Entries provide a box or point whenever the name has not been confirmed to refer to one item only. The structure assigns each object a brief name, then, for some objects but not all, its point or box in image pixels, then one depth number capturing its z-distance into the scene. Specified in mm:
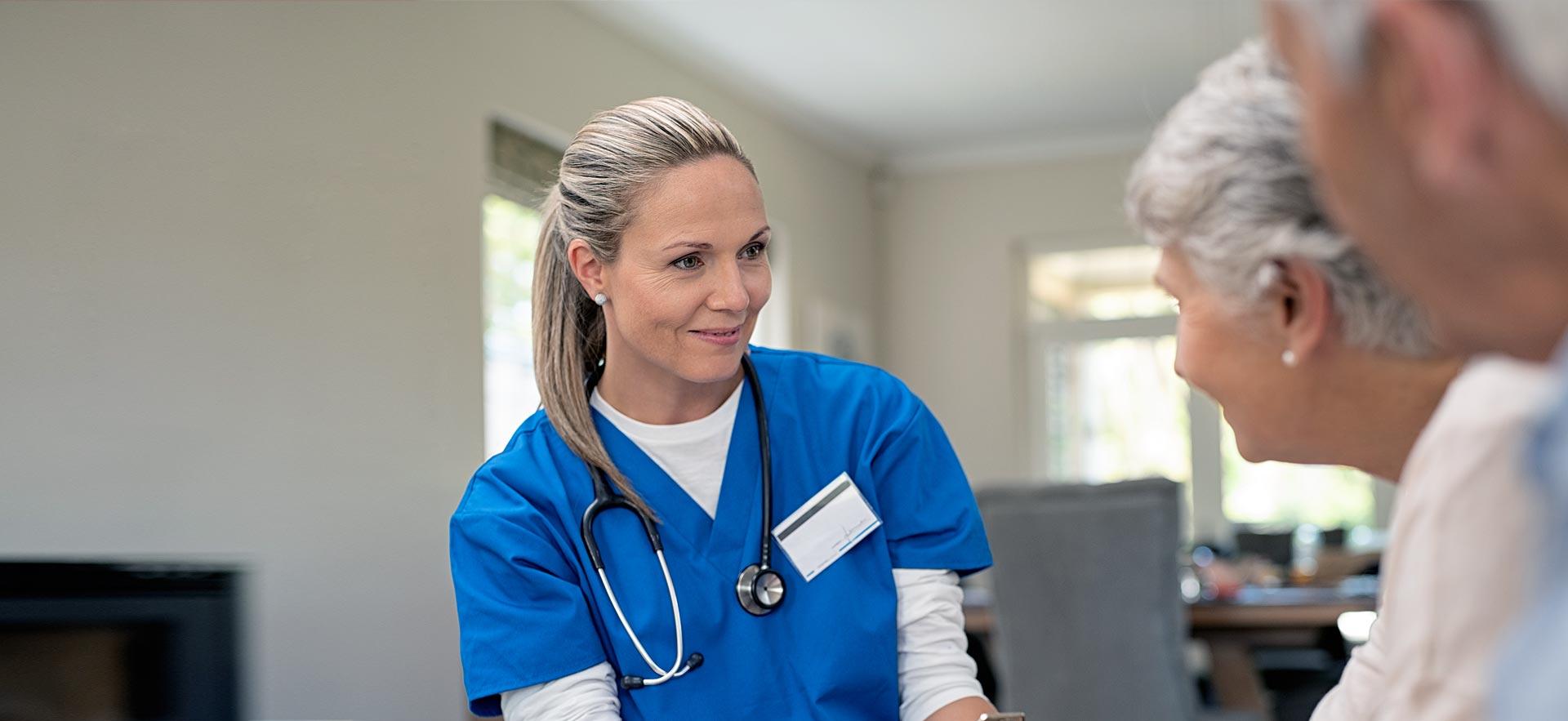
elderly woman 690
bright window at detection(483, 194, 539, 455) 4793
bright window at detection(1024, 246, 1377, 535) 7125
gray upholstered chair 3203
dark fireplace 2125
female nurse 1502
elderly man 477
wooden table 3600
